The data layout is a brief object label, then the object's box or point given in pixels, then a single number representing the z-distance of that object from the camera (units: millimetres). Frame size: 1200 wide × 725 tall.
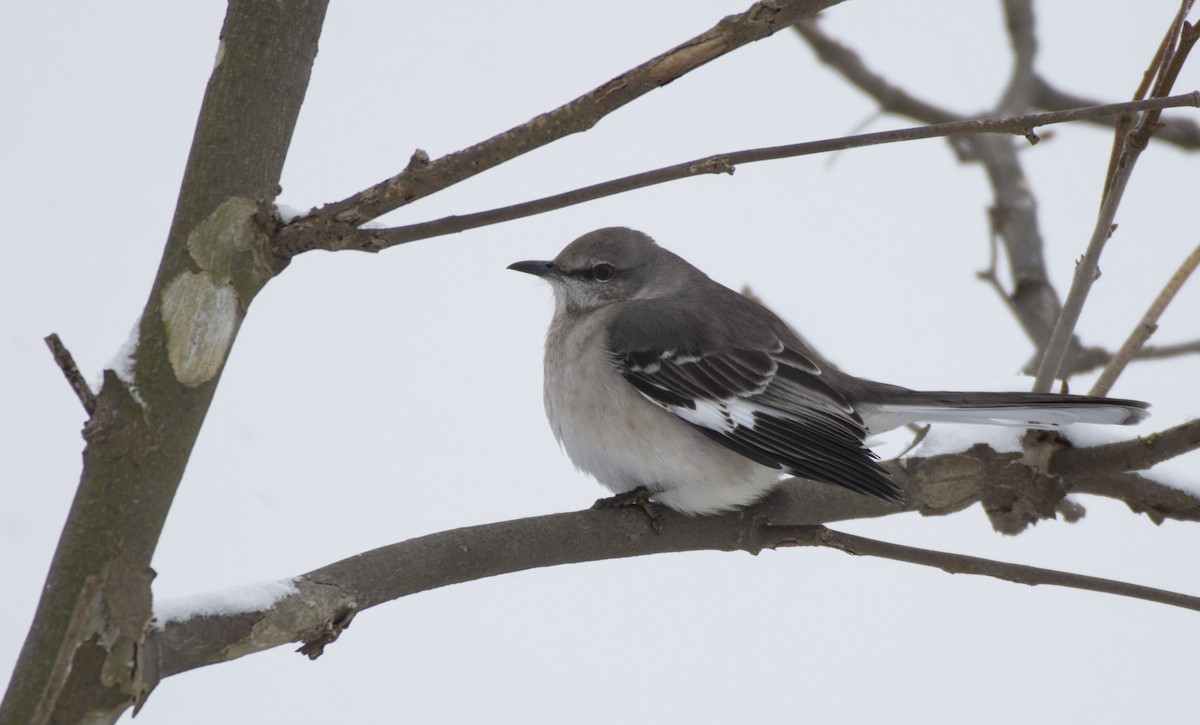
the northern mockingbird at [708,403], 5445
